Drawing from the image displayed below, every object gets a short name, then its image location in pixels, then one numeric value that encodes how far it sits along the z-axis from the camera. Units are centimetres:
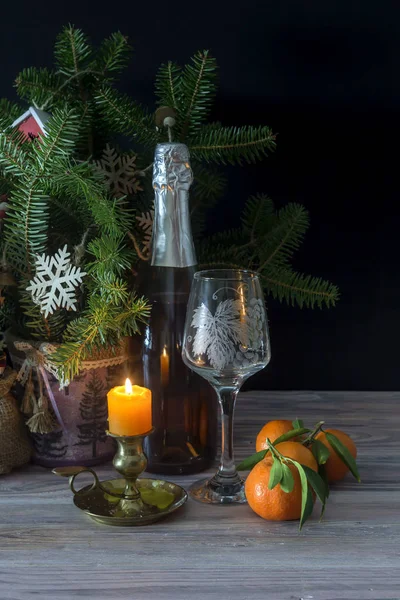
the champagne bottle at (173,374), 89
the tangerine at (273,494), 73
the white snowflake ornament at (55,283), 84
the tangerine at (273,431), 87
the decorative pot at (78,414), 87
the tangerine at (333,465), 83
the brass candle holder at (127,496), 74
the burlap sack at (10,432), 86
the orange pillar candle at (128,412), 74
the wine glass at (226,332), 75
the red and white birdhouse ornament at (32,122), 94
